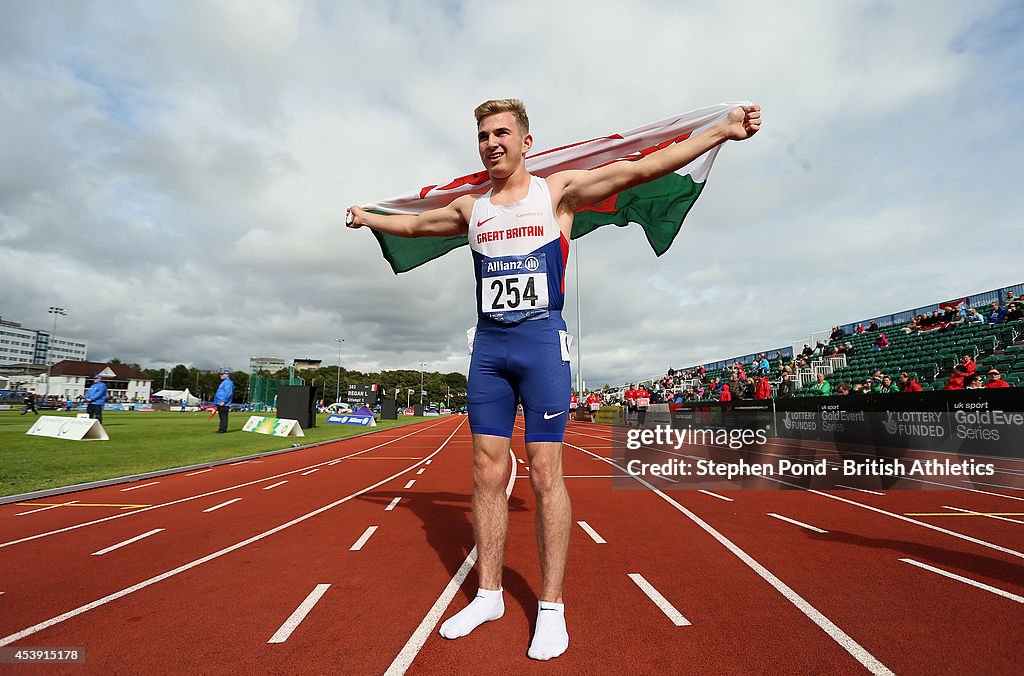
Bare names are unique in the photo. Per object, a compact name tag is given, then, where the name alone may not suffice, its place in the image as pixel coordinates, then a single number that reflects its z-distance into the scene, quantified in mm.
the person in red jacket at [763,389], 15148
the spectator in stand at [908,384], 11977
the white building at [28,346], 150875
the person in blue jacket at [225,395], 17109
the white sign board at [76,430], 13734
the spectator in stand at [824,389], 13617
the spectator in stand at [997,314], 16672
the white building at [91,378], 106812
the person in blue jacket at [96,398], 15312
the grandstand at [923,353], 15070
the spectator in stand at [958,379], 11008
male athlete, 2633
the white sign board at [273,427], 18438
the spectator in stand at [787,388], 16062
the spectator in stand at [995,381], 9869
